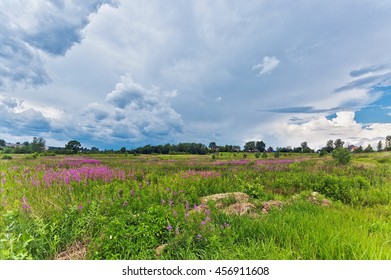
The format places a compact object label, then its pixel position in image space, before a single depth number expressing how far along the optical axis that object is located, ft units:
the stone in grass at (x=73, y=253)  9.12
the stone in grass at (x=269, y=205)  14.72
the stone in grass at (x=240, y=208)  13.80
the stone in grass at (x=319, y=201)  16.43
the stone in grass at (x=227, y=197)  16.88
